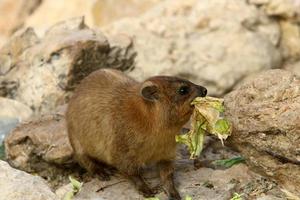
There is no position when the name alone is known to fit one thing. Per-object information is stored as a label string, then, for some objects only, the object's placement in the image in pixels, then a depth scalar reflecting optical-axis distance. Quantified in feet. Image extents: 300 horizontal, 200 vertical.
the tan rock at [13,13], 92.38
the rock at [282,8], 69.67
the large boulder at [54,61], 58.44
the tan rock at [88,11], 77.97
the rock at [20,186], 37.17
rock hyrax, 44.62
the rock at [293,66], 67.70
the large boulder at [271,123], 38.73
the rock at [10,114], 56.29
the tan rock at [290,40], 70.64
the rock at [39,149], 48.83
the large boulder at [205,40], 65.77
